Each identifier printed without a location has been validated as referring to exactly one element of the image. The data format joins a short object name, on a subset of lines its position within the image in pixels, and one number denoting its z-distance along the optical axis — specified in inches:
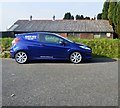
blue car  229.4
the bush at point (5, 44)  288.8
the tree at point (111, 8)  618.3
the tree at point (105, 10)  732.0
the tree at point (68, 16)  1158.8
